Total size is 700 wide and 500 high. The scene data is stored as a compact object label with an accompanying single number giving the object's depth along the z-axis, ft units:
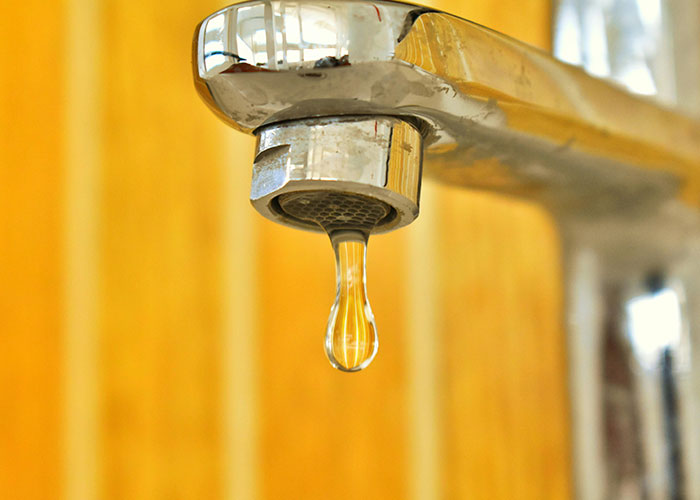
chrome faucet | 1.15
